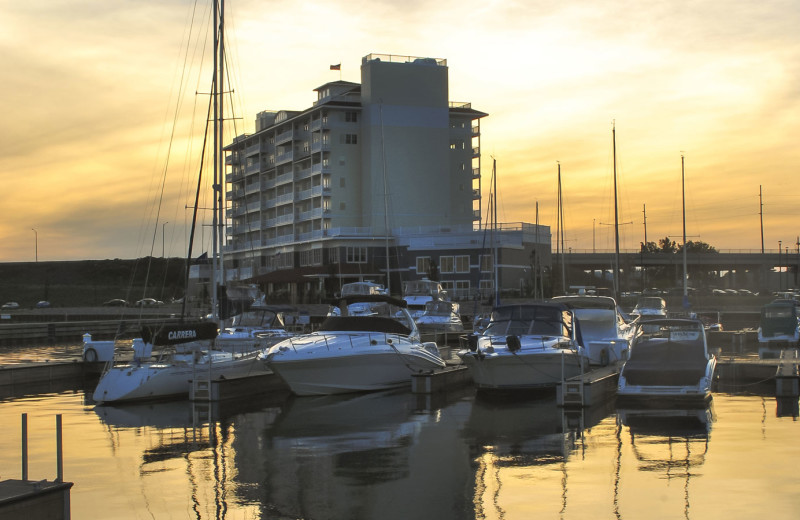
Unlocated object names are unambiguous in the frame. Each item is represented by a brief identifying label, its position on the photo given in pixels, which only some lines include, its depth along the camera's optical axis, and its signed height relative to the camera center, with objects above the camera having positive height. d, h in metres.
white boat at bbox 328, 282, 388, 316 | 64.38 +0.00
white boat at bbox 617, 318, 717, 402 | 22.70 -2.23
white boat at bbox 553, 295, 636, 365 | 30.45 -1.49
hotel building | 93.62 +12.81
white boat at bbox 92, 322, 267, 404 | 26.16 -2.41
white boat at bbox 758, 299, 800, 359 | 43.16 -2.13
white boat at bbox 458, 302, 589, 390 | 25.45 -1.90
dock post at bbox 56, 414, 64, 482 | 11.38 -2.18
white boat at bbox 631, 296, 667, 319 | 57.22 -1.56
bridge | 138.75 +3.79
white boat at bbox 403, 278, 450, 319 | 60.85 -0.41
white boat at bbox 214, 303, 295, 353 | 32.41 -1.61
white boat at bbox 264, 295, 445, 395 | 26.22 -2.10
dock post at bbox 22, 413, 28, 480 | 11.38 -2.04
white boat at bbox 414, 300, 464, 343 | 52.00 -1.98
